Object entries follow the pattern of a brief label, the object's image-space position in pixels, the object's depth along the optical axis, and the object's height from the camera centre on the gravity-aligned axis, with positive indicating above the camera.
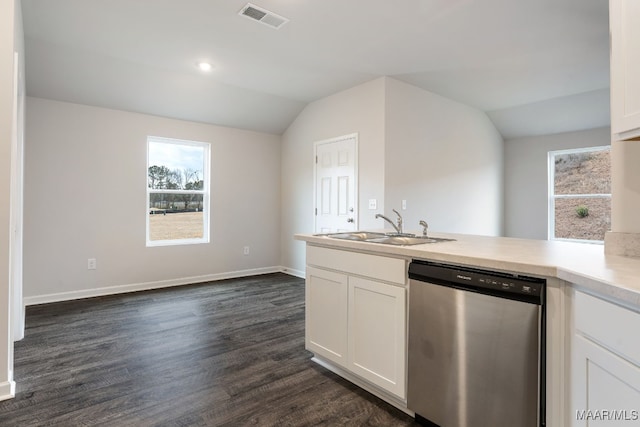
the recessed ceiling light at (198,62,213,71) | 3.71 +1.65
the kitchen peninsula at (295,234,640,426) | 1.00 -0.37
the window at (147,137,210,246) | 4.71 +0.31
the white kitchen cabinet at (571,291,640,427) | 0.93 -0.46
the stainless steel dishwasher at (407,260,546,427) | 1.34 -0.58
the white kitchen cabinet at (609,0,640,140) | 1.29 +0.59
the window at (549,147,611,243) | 5.22 +0.36
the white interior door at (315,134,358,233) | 4.40 +0.41
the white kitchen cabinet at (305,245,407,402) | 1.83 -0.61
